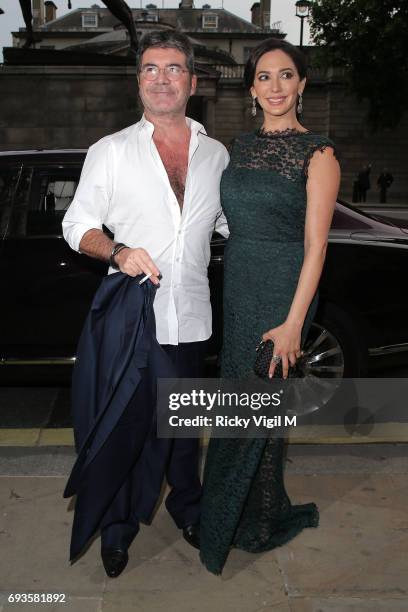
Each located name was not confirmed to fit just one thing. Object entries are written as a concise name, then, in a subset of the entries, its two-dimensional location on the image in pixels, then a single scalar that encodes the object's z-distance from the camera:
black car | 4.25
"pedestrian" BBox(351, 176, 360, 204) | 31.25
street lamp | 31.42
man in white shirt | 2.55
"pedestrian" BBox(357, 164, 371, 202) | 30.53
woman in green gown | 2.36
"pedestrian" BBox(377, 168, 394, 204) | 32.62
